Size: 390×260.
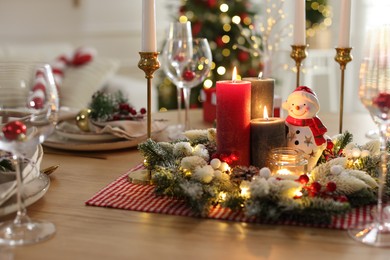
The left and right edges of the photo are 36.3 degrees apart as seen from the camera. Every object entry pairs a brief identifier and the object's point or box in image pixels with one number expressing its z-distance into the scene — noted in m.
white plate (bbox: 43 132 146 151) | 1.49
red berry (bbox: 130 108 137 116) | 1.65
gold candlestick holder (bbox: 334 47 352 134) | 1.37
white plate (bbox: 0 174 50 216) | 1.00
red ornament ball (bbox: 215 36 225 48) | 3.55
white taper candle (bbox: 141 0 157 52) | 1.24
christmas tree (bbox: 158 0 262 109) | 3.55
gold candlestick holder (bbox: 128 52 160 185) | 1.24
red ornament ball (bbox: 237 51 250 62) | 3.58
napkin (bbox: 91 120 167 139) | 1.52
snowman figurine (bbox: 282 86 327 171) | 1.12
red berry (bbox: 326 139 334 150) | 1.21
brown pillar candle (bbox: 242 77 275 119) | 1.18
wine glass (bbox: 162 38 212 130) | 1.61
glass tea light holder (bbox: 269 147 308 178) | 1.08
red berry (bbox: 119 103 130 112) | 1.65
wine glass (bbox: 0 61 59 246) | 0.93
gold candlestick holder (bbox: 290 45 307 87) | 1.42
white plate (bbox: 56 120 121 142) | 1.52
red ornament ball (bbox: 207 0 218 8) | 3.53
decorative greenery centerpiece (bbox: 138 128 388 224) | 0.96
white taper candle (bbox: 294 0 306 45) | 1.40
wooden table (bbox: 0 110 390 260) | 0.87
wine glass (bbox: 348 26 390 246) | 0.94
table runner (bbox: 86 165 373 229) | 0.99
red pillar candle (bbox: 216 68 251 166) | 1.12
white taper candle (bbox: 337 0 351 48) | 1.38
